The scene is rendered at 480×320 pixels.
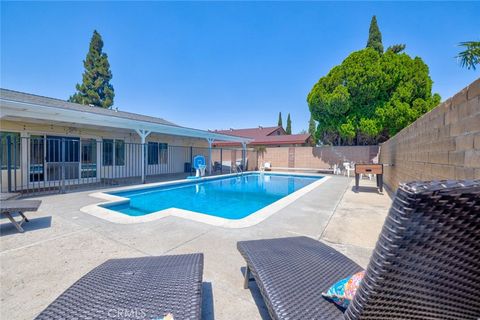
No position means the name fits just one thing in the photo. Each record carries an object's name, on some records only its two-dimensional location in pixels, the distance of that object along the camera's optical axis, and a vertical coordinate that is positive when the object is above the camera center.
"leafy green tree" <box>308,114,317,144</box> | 39.91 +6.35
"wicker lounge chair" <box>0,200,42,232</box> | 3.13 -0.78
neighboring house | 21.16 +1.92
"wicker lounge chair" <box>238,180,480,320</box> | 0.70 -0.39
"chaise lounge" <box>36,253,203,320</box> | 1.23 -0.92
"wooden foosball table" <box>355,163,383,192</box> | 7.55 -0.45
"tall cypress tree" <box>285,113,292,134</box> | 38.19 +5.72
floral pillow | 1.25 -0.85
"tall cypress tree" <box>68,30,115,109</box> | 24.95 +9.50
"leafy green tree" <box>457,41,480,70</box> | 5.01 +2.63
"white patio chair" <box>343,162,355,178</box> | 13.89 -0.72
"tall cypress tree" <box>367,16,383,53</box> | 16.92 +10.02
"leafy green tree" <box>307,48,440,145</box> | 13.31 +4.27
